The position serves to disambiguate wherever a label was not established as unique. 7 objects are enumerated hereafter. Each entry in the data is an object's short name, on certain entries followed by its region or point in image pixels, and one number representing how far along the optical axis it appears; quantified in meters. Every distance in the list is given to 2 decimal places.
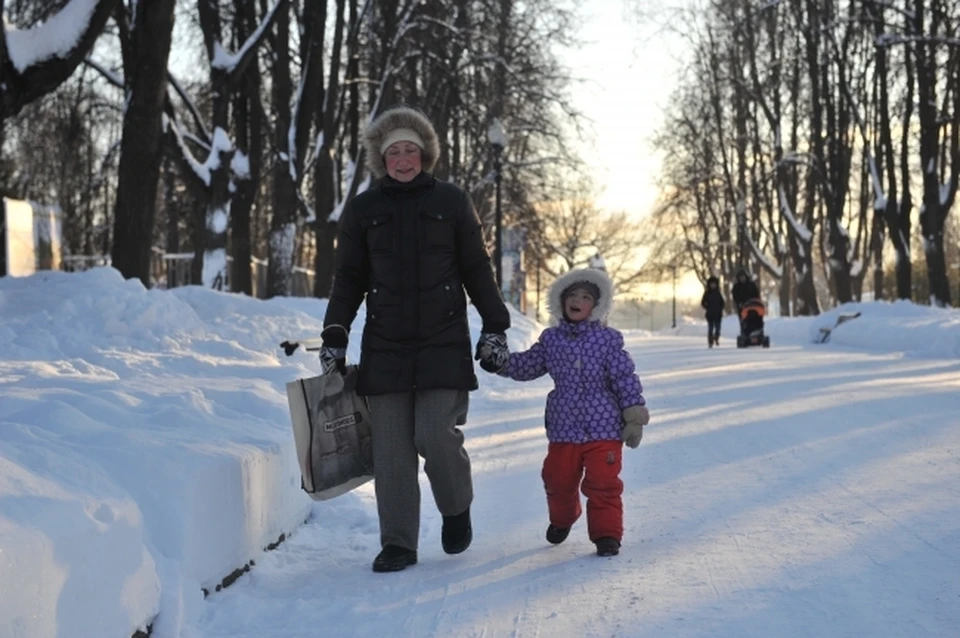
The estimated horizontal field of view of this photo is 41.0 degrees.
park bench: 30.08
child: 5.70
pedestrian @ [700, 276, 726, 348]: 29.91
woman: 5.42
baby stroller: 28.06
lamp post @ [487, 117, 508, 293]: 25.05
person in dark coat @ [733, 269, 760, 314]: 28.80
